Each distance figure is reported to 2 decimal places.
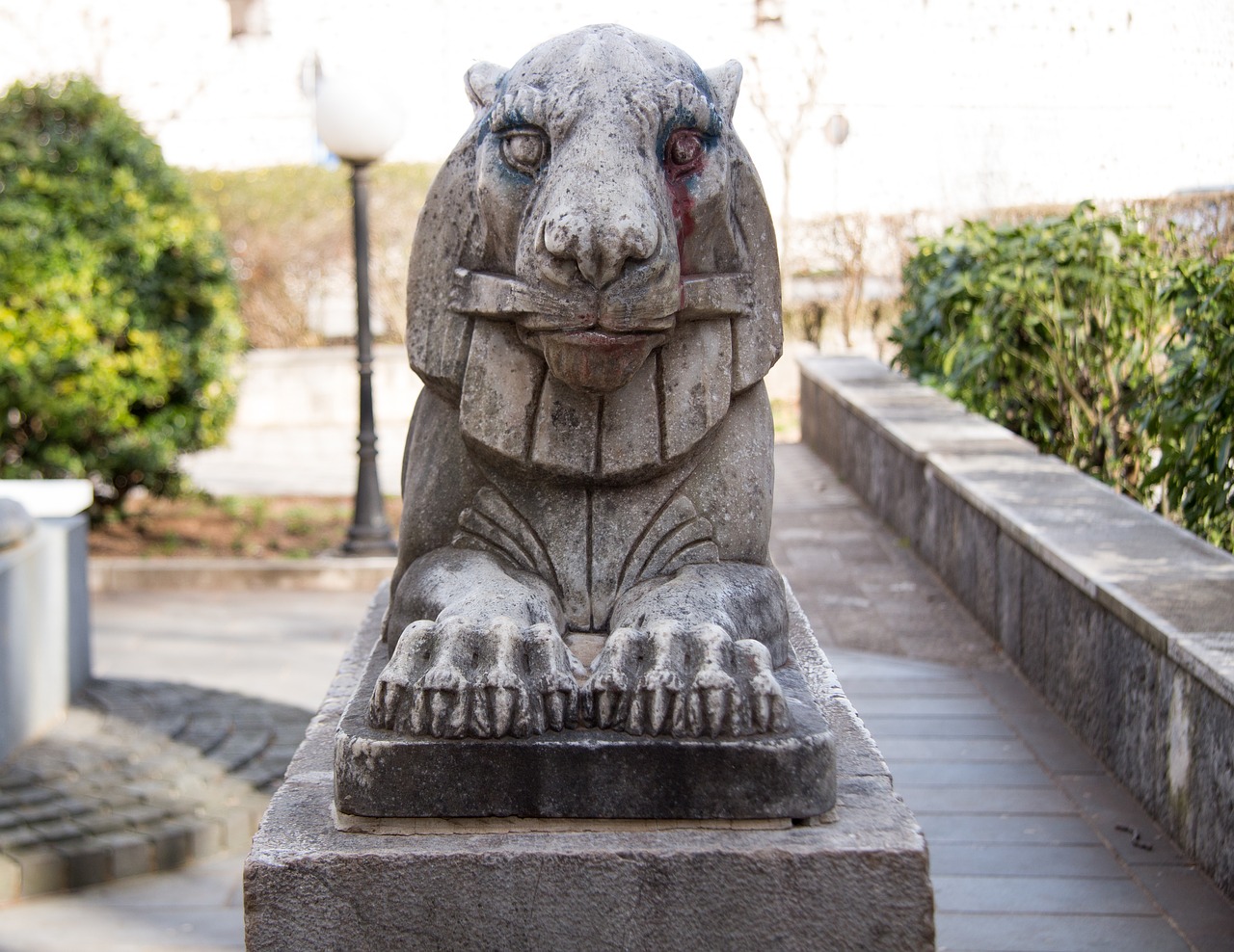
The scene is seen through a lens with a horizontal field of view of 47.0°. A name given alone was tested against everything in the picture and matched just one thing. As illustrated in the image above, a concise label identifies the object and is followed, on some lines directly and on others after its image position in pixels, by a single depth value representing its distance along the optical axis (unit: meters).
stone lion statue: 2.34
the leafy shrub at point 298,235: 14.97
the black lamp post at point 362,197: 7.80
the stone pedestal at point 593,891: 2.25
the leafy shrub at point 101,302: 7.72
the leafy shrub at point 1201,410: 4.79
